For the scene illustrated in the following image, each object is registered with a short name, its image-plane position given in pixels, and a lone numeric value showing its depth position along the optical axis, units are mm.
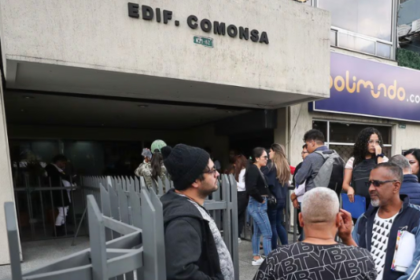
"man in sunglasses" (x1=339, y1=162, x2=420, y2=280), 1765
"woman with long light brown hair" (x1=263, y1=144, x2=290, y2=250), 4412
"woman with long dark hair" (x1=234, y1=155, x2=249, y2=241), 4945
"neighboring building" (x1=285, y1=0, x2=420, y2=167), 7262
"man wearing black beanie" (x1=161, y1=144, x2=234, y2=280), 1233
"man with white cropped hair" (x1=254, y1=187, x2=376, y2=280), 1265
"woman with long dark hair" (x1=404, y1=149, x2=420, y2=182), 3086
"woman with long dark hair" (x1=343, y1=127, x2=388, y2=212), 3299
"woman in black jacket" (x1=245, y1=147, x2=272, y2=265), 4032
